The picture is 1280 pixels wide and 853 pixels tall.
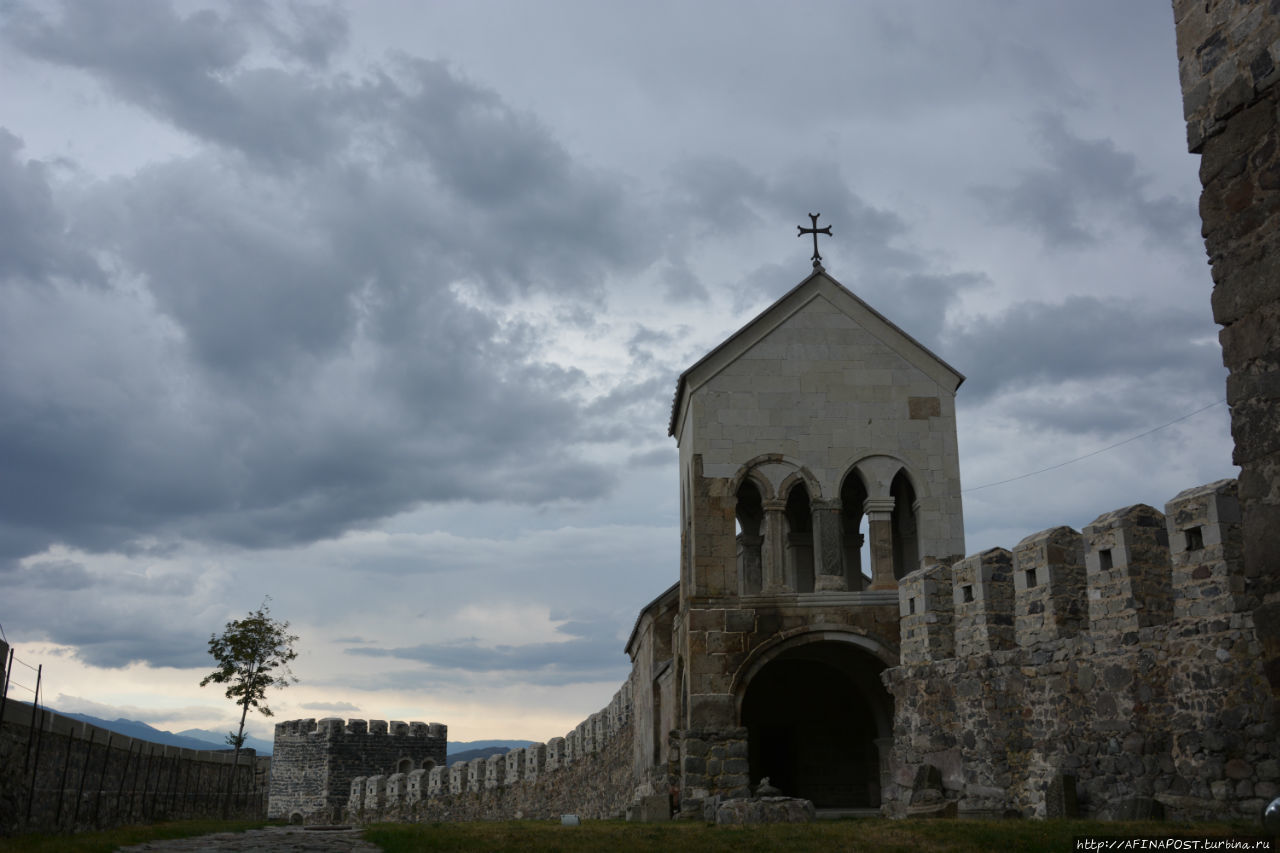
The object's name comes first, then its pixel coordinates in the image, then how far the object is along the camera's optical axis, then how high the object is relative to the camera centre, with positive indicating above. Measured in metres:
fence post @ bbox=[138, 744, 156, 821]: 20.62 -0.47
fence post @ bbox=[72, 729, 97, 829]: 15.83 -0.14
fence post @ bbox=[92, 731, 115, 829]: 17.05 -0.30
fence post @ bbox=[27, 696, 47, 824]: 13.84 -0.10
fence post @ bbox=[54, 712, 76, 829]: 15.00 -0.28
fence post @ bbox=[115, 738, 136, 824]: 18.60 -0.24
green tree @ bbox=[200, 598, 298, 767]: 35.09 +3.23
